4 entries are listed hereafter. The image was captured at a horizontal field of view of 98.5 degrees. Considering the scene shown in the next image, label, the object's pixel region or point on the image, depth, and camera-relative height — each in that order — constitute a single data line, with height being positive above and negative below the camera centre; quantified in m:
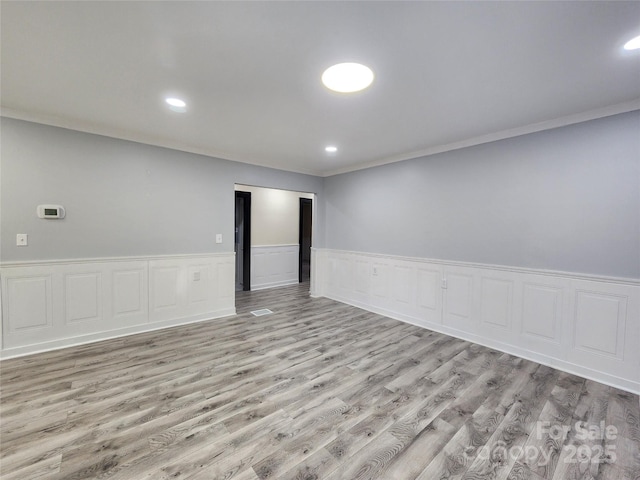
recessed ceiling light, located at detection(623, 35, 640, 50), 1.66 +1.17
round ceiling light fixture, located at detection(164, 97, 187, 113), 2.50 +1.17
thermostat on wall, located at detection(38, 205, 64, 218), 3.01 +0.17
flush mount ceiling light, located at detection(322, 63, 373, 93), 1.99 +1.17
